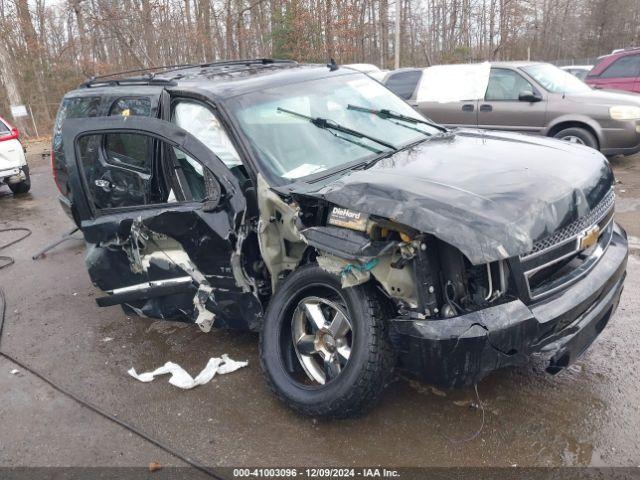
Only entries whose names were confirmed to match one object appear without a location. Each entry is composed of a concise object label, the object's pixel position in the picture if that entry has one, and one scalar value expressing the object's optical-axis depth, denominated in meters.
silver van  8.02
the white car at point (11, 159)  9.93
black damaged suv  2.58
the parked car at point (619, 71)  11.23
